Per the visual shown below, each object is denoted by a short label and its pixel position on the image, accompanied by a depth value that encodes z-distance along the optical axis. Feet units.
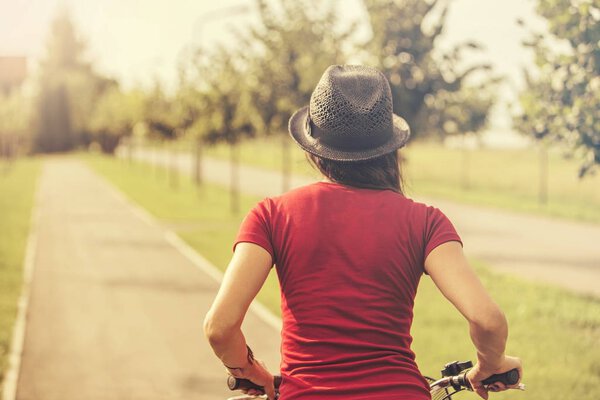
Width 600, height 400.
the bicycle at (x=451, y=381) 8.80
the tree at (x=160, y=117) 118.73
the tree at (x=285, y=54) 53.26
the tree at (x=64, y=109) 321.11
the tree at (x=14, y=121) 237.04
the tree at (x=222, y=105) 71.97
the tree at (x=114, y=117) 139.95
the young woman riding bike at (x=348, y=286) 7.99
